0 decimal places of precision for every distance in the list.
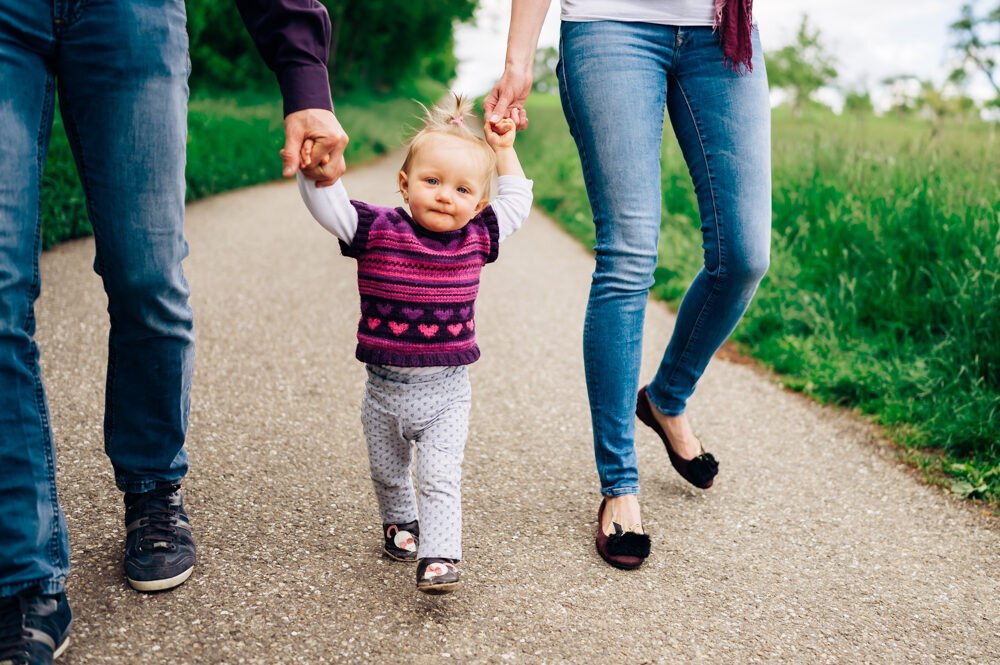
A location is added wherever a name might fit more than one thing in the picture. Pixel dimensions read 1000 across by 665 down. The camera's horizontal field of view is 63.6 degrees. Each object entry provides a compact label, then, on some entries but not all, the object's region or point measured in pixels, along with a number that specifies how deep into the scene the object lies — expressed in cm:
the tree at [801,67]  6688
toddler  198
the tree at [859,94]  5948
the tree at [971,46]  4062
